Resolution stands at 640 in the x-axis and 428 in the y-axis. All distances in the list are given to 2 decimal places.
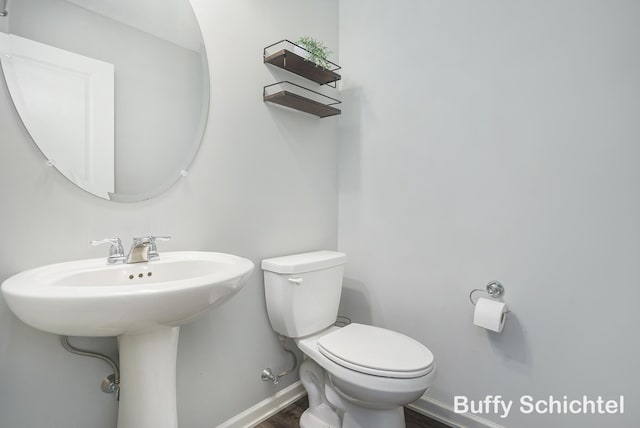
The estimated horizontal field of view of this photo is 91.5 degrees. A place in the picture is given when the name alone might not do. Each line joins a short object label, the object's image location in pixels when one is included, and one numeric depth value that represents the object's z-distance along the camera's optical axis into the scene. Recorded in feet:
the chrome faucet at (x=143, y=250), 3.31
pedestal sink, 2.23
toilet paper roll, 4.17
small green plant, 5.03
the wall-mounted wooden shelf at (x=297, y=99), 4.88
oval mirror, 3.01
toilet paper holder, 4.49
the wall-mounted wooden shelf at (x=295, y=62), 4.84
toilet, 3.63
